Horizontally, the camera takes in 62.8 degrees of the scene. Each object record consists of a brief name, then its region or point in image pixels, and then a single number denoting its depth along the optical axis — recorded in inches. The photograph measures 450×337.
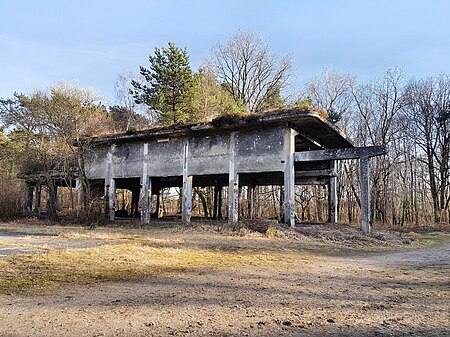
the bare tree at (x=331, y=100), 1530.5
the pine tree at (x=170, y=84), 1222.9
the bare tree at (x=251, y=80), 1498.5
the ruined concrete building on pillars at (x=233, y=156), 693.9
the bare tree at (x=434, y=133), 1366.9
